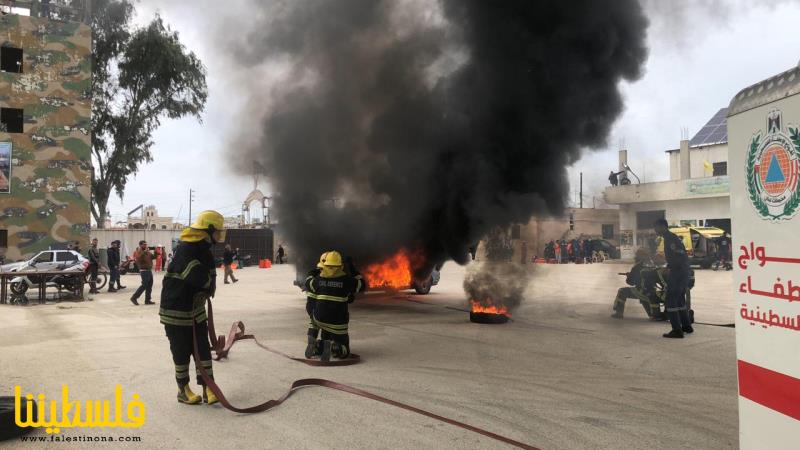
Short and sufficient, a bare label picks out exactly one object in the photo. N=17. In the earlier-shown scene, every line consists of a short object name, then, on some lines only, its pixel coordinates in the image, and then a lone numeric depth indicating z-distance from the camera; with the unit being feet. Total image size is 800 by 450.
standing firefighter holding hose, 15.20
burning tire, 31.09
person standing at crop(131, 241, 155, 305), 41.01
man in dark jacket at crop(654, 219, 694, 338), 26.30
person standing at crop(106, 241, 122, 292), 51.96
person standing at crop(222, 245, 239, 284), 61.60
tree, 91.15
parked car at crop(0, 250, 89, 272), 51.98
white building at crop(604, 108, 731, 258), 105.19
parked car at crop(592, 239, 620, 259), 108.46
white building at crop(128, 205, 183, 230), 189.06
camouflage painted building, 74.33
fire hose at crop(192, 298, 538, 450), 13.20
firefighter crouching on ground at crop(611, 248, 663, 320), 32.12
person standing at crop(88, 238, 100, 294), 50.58
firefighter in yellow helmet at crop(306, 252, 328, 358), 21.59
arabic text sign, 6.57
